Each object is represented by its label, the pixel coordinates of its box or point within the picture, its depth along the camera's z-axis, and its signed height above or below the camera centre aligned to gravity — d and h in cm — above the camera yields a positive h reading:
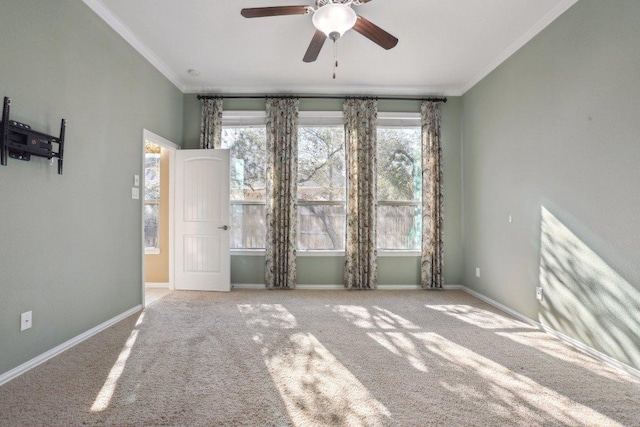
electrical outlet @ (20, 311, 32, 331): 207 -74
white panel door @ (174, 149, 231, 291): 425 -3
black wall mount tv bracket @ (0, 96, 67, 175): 191 +54
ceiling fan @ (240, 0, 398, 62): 225 +159
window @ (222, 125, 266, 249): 454 +37
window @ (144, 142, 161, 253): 463 +31
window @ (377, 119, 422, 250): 457 +48
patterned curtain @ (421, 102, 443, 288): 443 +30
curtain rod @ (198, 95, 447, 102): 441 +183
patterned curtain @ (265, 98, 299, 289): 434 +40
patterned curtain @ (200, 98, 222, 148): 441 +143
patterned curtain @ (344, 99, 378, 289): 436 +36
